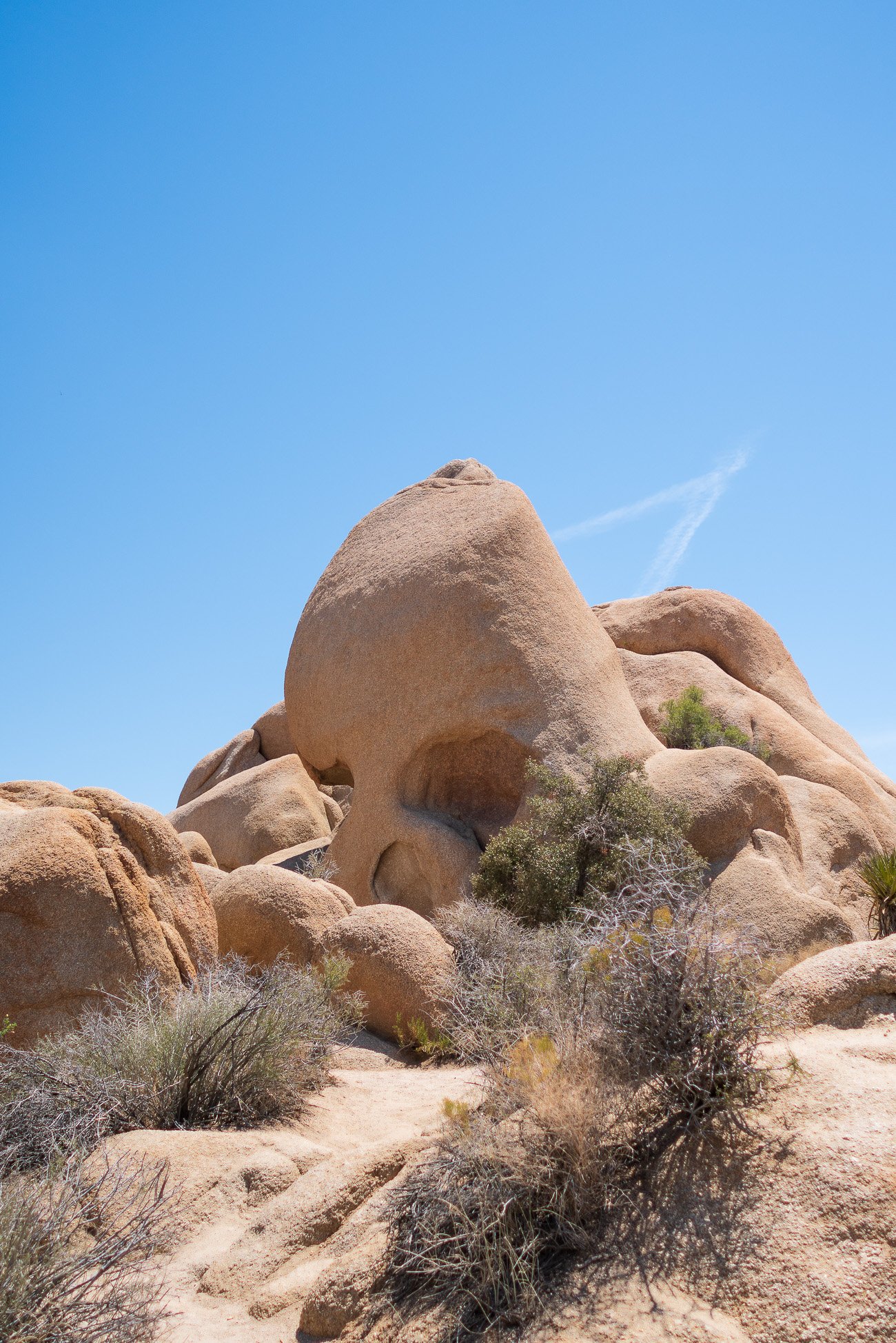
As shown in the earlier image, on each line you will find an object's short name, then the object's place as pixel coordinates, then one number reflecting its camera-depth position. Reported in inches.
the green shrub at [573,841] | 450.0
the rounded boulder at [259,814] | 781.3
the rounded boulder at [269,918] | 378.9
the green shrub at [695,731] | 652.7
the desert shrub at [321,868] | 569.3
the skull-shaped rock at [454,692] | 546.6
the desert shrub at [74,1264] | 135.9
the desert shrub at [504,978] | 189.6
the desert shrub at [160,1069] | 214.4
